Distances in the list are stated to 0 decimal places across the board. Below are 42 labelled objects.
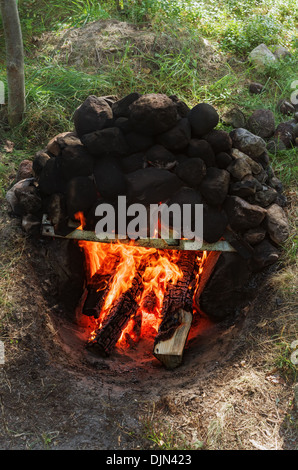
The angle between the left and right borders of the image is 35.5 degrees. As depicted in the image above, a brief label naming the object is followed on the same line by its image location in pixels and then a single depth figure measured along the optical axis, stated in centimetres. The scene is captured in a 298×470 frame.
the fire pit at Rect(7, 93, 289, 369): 307
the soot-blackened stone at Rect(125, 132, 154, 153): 310
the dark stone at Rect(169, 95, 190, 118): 318
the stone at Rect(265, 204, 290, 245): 321
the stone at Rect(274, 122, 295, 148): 396
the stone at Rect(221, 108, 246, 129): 392
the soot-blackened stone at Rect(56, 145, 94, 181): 309
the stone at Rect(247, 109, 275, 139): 394
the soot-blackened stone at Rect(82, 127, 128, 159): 302
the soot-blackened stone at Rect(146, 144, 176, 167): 309
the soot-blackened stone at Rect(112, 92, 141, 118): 313
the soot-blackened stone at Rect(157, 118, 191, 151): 303
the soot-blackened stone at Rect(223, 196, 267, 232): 313
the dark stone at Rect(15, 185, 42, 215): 328
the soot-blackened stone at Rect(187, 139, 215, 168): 306
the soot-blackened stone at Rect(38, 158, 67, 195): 318
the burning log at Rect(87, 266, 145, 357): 329
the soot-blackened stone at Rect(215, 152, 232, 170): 317
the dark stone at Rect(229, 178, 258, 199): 316
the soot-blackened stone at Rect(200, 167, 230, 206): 308
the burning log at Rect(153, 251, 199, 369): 315
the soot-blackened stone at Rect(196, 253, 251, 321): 330
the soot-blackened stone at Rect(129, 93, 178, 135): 296
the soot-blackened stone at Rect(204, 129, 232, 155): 313
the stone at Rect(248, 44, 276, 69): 491
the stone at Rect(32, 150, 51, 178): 324
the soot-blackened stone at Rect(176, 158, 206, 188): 304
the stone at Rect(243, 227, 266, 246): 320
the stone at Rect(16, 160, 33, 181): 353
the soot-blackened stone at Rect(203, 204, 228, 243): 313
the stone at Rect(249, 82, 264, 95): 461
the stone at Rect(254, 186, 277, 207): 326
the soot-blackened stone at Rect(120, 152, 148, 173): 313
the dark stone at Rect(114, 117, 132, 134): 309
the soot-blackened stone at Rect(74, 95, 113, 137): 311
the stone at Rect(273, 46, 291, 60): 511
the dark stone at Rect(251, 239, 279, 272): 318
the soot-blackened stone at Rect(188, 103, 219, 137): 306
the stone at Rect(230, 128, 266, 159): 334
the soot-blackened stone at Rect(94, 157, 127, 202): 306
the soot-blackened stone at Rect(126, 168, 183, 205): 307
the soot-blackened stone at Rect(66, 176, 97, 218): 311
